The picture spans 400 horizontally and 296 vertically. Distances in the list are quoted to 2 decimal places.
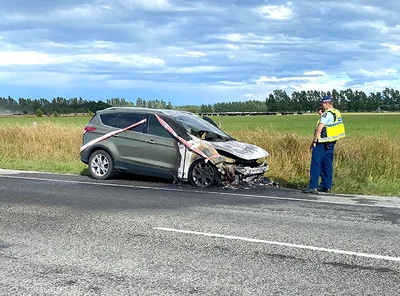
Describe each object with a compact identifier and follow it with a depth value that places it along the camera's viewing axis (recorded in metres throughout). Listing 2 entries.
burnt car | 10.43
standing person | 9.92
